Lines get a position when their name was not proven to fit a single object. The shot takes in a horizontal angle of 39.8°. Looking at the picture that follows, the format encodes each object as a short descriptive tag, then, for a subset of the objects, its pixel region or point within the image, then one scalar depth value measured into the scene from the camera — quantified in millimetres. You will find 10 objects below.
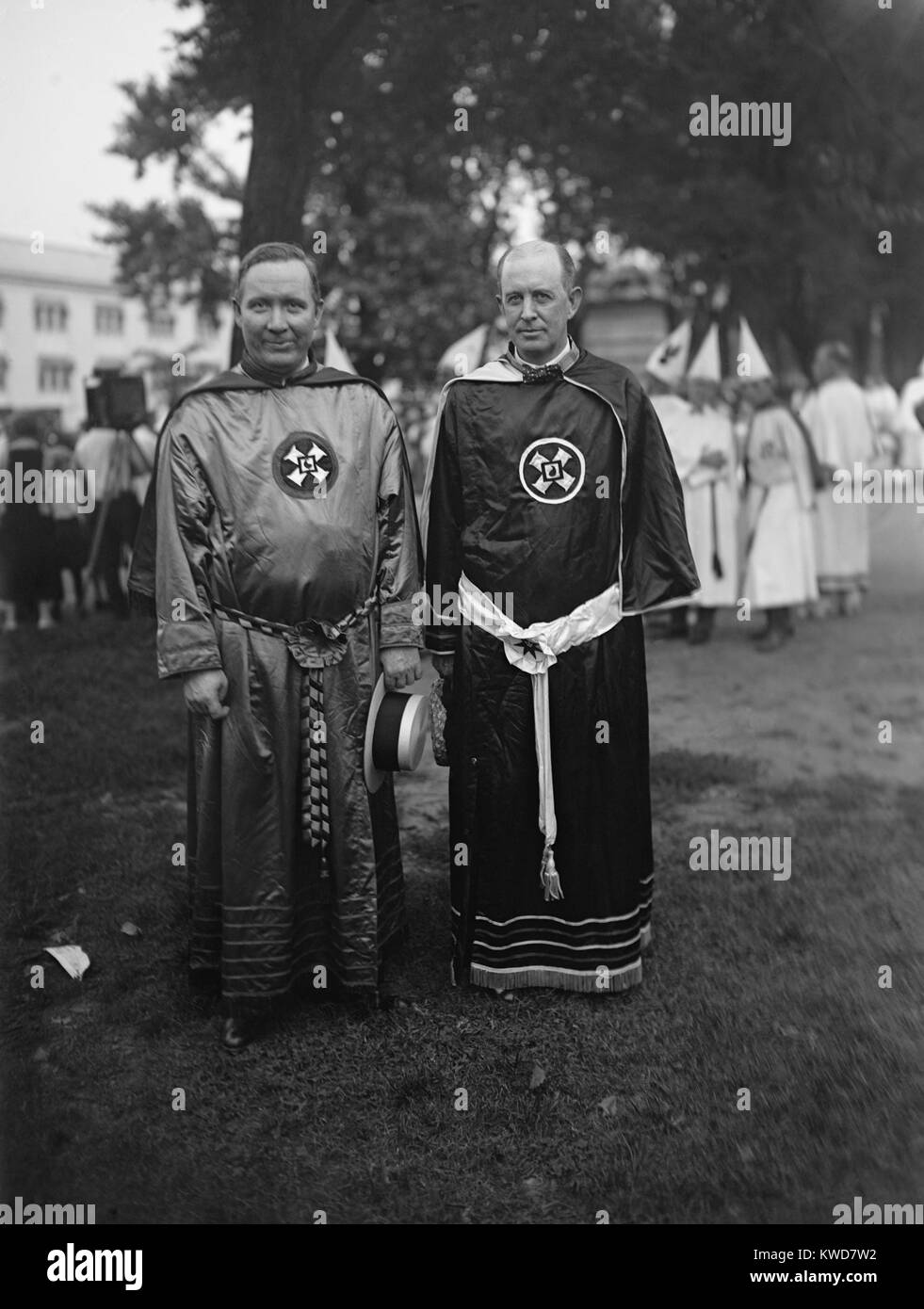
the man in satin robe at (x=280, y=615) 3549
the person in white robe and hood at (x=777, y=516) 9836
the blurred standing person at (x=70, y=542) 11596
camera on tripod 10977
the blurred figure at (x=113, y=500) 11383
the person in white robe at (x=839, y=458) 11531
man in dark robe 3791
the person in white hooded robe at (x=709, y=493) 10141
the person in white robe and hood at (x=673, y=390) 10117
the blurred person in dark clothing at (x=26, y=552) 10602
